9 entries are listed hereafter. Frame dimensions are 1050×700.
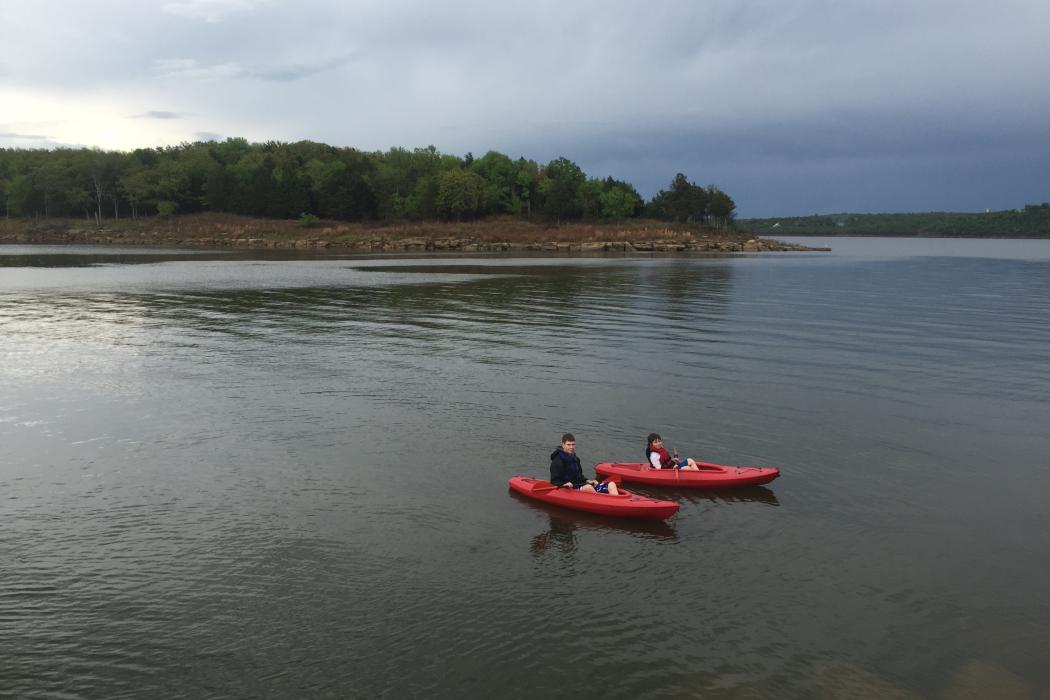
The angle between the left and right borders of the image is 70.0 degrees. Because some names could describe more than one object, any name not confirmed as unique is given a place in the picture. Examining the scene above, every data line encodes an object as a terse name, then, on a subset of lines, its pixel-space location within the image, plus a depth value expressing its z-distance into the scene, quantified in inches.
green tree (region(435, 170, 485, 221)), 6378.0
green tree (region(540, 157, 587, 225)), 6402.6
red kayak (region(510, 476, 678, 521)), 658.8
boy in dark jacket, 701.9
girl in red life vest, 741.9
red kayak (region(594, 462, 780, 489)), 722.2
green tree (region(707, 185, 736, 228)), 7032.5
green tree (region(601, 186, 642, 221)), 6643.7
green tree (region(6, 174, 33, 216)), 7293.3
